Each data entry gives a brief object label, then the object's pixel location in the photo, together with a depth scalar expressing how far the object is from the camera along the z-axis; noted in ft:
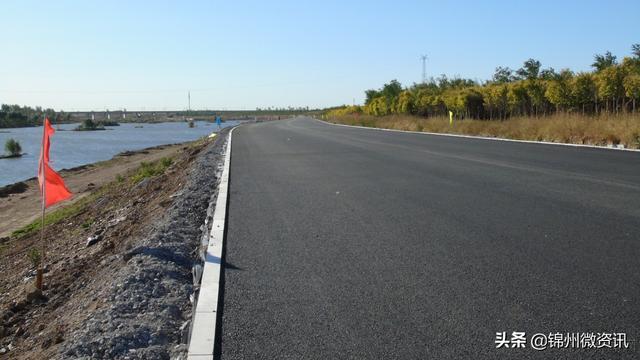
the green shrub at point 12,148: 202.69
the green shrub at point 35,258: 37.11
